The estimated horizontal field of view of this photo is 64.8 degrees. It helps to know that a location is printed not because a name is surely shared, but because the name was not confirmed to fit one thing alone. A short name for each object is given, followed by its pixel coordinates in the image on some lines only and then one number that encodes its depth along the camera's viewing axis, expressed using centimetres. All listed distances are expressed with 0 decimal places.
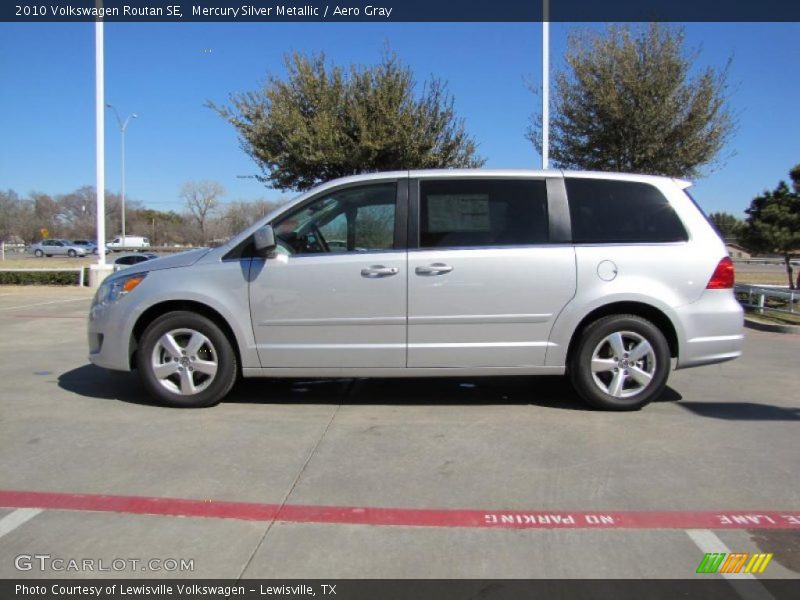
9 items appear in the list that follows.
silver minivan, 504
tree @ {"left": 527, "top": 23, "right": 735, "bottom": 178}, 1405
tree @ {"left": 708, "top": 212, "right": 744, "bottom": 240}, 6121
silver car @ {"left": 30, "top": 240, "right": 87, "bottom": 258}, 5897
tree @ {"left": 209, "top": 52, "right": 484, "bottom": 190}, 1539
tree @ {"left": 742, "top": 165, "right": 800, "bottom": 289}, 1919
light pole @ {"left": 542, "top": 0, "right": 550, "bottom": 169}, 1382
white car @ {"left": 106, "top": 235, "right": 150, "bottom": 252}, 6962
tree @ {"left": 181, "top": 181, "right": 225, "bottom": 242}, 8234
